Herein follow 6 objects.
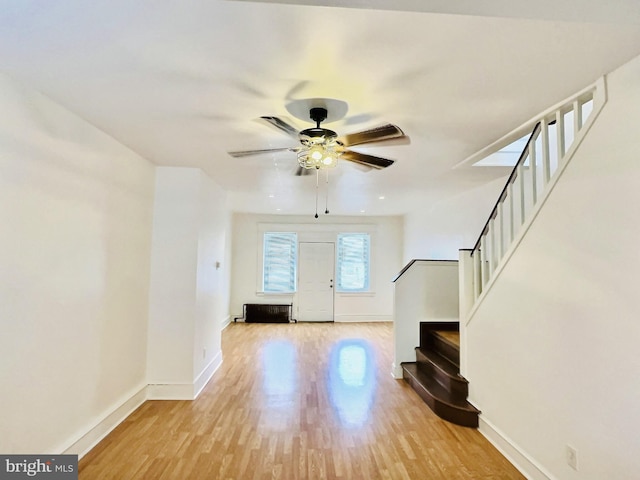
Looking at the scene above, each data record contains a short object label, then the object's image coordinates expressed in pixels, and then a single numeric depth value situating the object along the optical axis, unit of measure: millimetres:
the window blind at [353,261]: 7805
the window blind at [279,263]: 7719
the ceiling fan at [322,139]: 1987
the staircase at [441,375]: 2996
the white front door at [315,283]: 7648
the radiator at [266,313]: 7445
